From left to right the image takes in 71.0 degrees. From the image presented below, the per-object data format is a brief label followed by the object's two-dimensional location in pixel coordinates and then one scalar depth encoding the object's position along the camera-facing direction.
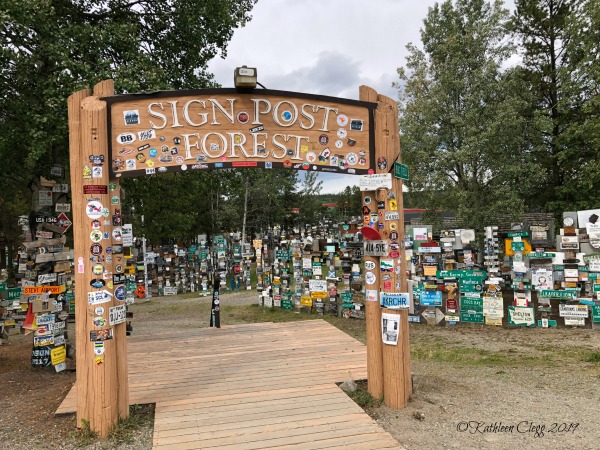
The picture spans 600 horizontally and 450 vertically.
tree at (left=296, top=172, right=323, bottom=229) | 34.85
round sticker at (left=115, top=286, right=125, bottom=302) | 4.70
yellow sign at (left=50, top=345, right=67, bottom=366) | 7.16
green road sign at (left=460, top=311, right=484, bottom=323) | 10.97
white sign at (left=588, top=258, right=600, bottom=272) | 10.14
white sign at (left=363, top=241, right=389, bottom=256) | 5.16
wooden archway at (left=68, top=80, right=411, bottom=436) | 4.54
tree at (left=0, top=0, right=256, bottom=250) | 7.27
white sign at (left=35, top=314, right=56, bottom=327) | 7.19
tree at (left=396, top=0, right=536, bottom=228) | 15.13
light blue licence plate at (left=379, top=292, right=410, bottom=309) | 5.10
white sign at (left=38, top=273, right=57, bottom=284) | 7.45
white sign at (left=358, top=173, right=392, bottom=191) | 5.17
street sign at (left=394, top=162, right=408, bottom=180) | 5.24
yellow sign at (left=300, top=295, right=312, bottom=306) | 12.94
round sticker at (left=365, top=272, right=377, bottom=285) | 5.27
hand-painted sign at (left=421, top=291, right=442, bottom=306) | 11.03
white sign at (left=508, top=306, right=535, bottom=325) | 10.49
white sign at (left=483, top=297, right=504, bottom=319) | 10.68
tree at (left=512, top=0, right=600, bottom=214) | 16.17
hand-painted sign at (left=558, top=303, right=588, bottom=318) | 10.23
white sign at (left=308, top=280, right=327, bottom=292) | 12.48
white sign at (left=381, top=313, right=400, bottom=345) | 5.06
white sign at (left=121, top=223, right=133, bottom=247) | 8.28
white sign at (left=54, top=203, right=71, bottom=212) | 7.87
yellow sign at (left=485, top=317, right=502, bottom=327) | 10.72
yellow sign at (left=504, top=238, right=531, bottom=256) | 11.78
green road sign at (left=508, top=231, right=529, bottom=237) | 11.18
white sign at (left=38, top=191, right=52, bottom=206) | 7.89
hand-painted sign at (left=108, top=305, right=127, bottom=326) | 4.59
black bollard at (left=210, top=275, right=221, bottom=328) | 9.83
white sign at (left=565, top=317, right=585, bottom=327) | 10.29
